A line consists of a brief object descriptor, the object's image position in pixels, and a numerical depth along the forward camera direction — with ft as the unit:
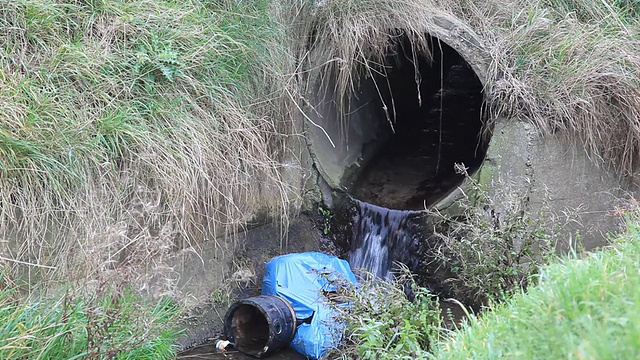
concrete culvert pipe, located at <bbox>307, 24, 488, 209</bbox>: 20.51
